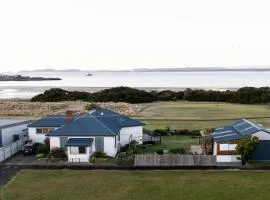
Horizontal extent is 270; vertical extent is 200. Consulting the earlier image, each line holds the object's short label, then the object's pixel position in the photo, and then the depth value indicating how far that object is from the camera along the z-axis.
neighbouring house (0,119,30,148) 39.94
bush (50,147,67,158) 36.59
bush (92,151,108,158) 36.47
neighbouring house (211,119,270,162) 34.66
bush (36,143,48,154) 39.12
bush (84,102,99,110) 76.26
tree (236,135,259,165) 32.84
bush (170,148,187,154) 36.89
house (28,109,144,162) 35.81
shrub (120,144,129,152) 41.16
